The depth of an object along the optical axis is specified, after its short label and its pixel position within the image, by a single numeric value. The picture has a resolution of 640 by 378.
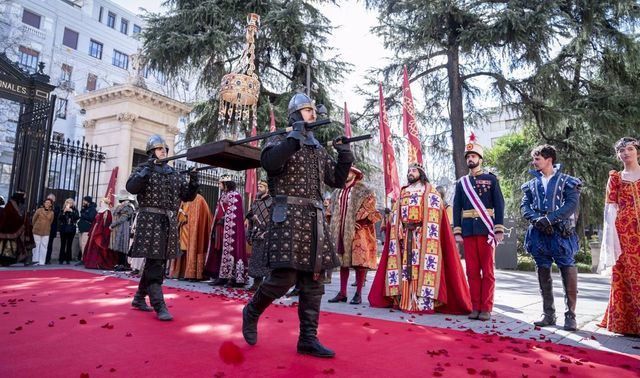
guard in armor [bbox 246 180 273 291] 5.95
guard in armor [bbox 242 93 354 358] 2.89
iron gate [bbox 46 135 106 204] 10.94
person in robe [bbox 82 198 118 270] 10.27
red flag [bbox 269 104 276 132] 10.91
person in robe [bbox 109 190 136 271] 9.95
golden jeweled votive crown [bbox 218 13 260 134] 8.13
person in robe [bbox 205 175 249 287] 7.27
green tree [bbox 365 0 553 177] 11.38
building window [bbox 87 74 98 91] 31.67
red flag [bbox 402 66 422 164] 7.91
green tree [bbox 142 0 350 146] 12.45
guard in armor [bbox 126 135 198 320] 4.18
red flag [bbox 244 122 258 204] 10.97
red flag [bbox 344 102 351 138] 10.52
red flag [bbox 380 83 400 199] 8.05
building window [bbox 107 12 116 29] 34.50
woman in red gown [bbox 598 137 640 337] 3.88
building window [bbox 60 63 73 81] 29.97
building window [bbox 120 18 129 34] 35.41
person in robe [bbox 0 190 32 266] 9.55
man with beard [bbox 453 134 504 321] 4.67
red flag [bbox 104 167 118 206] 11.65
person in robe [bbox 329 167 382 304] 5.73
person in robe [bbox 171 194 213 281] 8.01
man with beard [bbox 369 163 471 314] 5.10
